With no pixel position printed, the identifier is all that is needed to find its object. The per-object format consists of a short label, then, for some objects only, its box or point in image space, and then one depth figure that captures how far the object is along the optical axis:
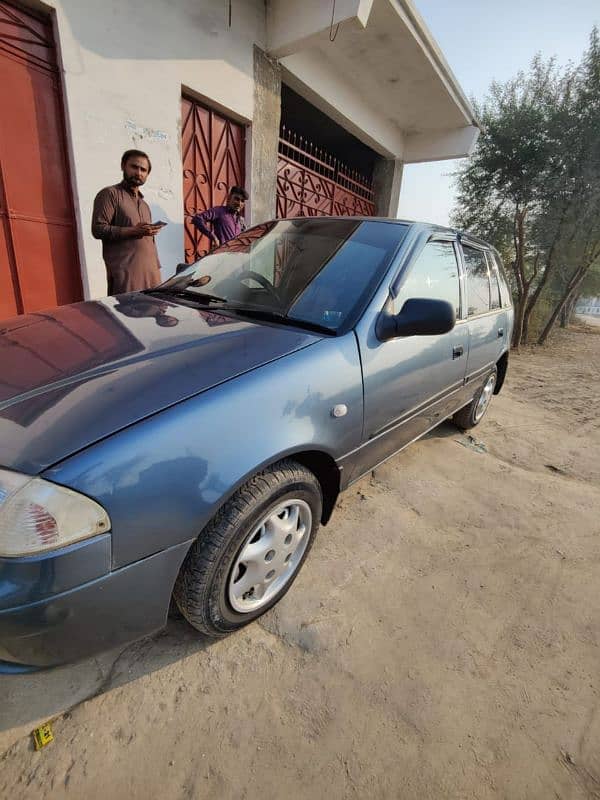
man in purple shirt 4.15
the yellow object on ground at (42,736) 1.17
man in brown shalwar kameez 3.03
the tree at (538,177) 7.55
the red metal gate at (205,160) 4.69
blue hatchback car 0.98
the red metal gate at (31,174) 3.24
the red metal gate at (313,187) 6.25
